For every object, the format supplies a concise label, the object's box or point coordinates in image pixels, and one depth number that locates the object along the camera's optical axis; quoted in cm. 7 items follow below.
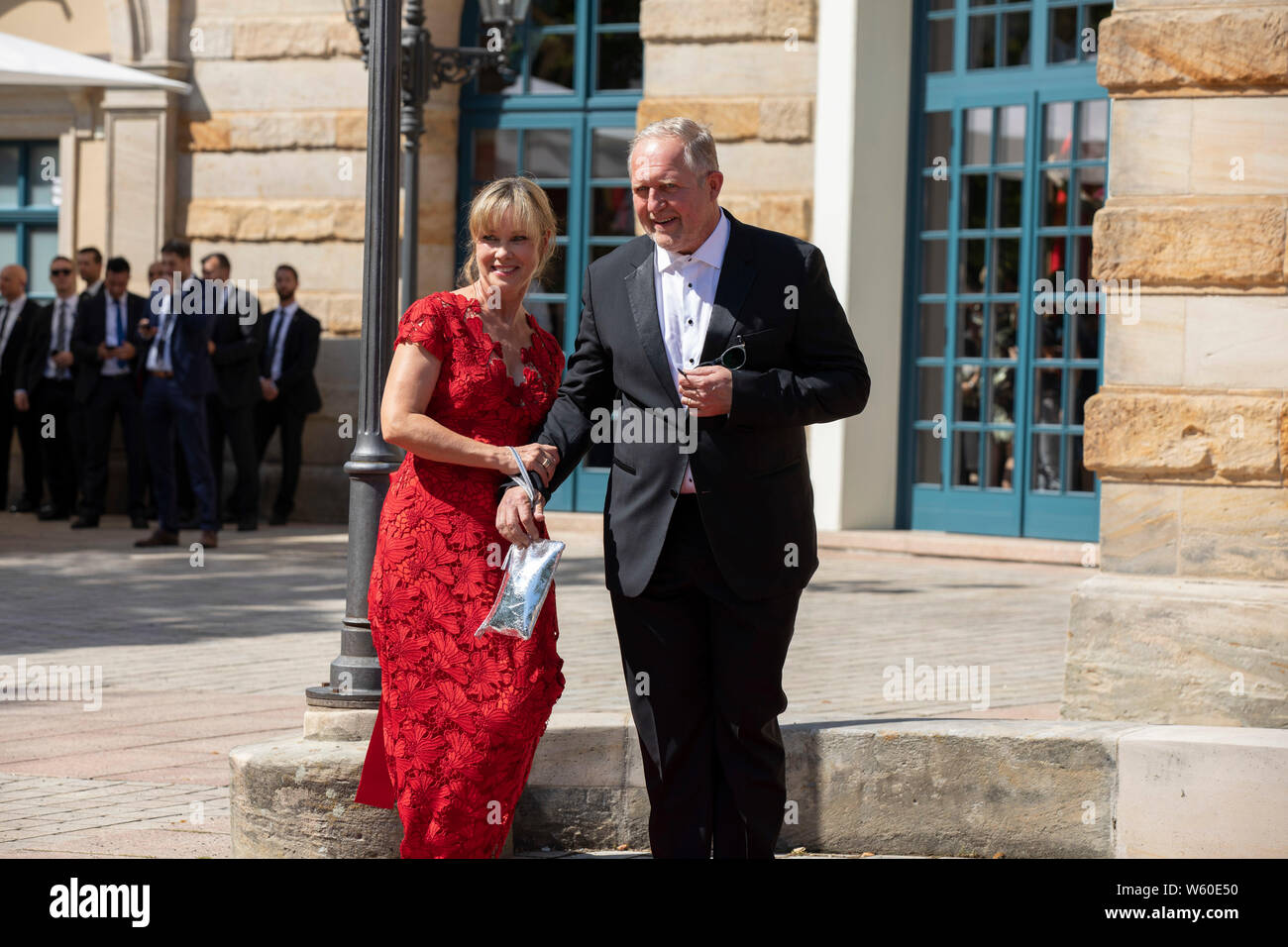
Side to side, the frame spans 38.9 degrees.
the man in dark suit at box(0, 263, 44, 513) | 1512
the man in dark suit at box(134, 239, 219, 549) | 1268
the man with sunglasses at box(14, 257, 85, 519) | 1473
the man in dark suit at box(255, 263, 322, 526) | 1448
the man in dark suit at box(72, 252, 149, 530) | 1399
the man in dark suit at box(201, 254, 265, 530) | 1393
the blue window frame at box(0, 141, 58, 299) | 1616
